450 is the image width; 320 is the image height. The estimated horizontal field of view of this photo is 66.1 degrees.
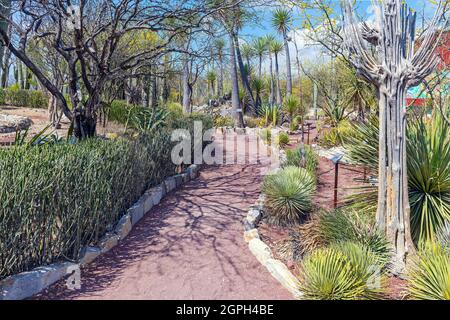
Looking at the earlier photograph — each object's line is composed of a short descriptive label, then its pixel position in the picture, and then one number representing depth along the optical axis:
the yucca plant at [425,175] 3.46
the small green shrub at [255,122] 17.09
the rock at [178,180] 6.55
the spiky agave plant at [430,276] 2.43
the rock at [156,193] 5.40
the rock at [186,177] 6.87
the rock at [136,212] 4.54
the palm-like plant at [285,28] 19.38
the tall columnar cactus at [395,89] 3.30
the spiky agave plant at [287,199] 4.72
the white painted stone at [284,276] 2.92
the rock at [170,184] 6.15
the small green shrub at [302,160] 6.64
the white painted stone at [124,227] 4.08
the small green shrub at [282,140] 10.81
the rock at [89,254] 3.39
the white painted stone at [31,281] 2.64
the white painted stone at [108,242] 3.72
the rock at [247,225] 4.40
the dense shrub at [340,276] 2.58
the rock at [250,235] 4.10
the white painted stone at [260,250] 3.59
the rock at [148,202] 5.05
